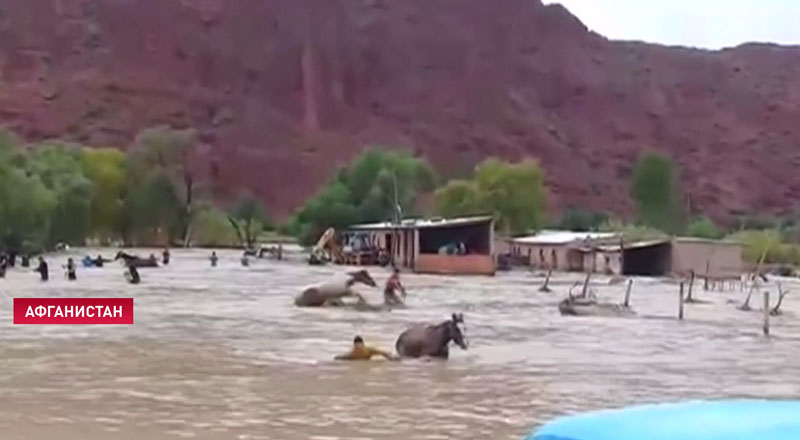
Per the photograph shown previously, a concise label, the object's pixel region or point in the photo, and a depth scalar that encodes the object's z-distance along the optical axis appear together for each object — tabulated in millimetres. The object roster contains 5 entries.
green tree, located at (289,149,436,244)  91188
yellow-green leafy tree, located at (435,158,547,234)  91312
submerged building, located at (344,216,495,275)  69438
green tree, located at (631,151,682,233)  129875
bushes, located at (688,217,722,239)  110088
